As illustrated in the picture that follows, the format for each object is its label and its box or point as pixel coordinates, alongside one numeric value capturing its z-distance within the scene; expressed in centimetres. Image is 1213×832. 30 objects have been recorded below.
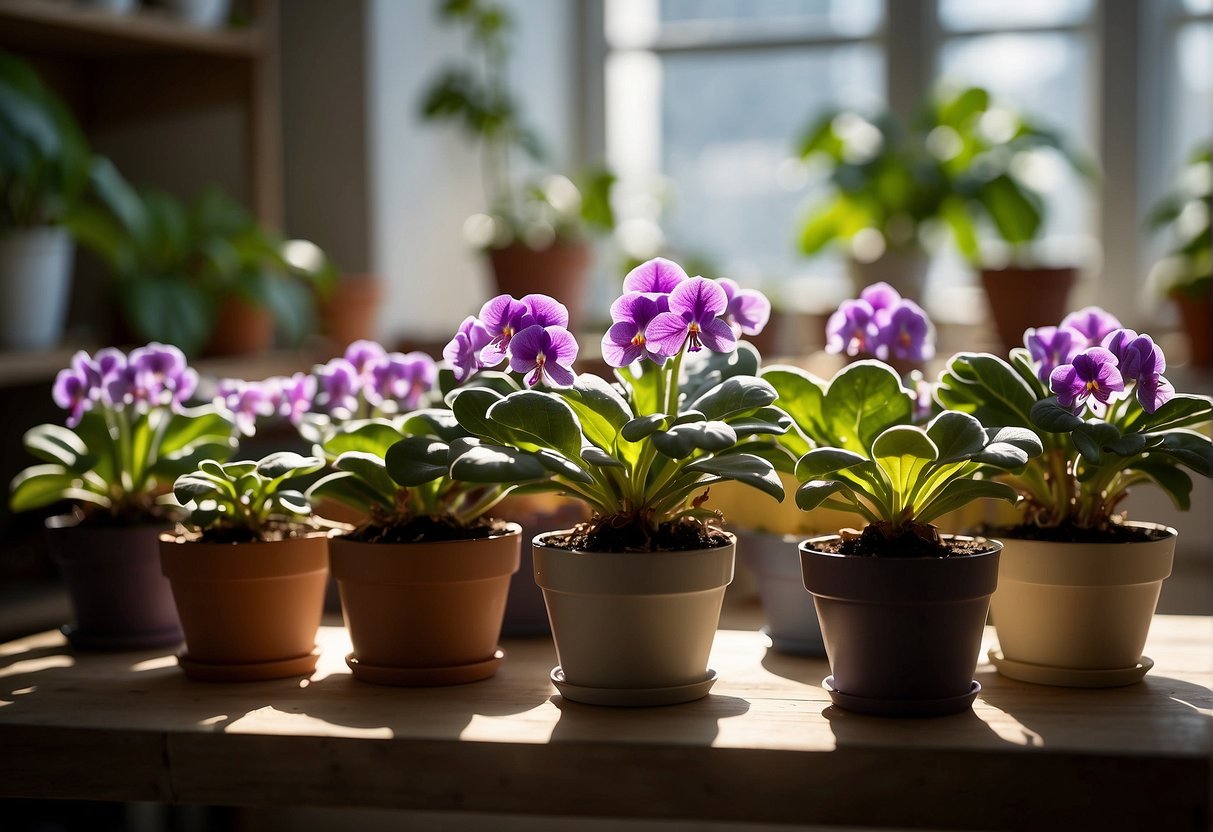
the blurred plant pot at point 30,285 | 209
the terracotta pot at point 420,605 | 108
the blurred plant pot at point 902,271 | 299
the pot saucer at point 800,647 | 122
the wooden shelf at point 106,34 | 213
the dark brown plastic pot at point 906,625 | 97
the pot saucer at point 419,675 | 110
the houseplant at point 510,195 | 293
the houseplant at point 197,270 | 227
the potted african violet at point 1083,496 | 100
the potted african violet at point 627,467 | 99
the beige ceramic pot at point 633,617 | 101
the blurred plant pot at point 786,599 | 122
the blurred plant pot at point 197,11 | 244
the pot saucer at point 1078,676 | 106
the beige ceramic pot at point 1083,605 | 105
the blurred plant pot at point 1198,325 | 285
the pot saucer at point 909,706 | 98
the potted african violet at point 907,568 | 96
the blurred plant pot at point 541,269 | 292
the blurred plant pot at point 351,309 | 269
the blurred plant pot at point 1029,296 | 282
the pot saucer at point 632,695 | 102
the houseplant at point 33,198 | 196
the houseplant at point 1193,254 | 281
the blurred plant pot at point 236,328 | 251
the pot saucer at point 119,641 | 127
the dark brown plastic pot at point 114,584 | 126
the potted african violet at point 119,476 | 126
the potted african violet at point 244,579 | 112
